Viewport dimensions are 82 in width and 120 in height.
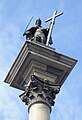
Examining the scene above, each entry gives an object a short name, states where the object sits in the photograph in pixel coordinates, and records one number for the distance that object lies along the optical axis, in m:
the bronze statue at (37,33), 19.88
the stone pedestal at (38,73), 17.66
